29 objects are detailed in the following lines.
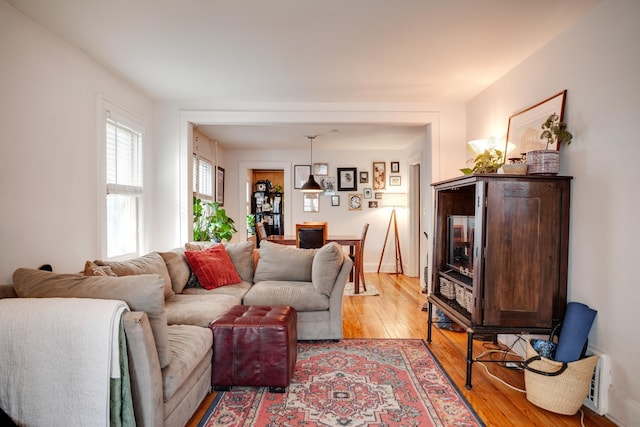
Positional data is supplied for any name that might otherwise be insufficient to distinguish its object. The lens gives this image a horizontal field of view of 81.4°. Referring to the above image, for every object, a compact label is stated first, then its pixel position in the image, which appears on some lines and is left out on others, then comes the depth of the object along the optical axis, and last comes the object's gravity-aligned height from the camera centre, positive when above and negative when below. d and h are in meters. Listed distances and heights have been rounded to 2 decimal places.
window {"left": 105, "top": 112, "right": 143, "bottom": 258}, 3.51 +0.14
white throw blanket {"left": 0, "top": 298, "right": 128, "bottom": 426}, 1.47 -0.66
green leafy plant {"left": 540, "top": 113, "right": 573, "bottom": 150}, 2.52 +0.52
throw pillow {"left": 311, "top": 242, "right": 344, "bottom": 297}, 3.38 -0.59
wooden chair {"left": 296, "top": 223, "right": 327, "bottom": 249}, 5.54 -0.49
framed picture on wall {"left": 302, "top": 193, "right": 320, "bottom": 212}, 7.36 +0.02
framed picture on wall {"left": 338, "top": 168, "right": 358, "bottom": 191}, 7.32 +0.50
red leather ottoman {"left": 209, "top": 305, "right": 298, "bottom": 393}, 2.38 -0.97
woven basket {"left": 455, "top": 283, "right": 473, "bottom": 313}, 2.66 -0.69
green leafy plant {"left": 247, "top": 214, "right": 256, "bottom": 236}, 7.75 -0.43
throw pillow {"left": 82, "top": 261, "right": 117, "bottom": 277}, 2.25 -0.42
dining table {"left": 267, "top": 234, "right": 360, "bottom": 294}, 5.29 -0.55
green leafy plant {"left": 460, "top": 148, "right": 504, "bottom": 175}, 2.72 +0.32
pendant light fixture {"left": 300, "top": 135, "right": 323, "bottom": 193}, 6.14 +0.29
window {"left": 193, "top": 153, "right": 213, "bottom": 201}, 5.51 +0.40
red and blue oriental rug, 2.11 -1.23
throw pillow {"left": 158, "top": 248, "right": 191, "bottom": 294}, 3.33 -0.61
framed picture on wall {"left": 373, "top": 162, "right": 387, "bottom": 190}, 7.32 +0.58
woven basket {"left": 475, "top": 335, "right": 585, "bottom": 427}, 2.72 -1.24
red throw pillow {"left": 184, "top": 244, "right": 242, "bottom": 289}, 3.52 -0.63
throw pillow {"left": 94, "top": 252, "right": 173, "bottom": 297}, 2.66 -0.50
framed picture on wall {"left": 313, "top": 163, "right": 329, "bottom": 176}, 7.32 +0.69
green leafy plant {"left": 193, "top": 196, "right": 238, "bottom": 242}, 5.09 -0.34
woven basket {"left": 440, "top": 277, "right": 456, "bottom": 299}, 3.12 -0.71
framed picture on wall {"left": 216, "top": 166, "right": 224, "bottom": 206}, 6.69 +0.32
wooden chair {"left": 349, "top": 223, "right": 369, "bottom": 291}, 5.29 -0.87
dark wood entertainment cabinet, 2.45 -0.32
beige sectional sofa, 1.61 -0.75
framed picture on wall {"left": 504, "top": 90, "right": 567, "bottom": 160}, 2.69 +0.65
